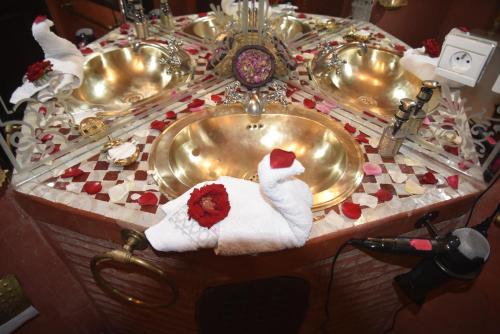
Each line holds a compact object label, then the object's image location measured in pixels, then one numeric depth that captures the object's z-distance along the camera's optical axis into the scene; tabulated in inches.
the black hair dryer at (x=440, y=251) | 41.3
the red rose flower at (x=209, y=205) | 35.9
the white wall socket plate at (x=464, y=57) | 42.4
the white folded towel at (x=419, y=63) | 56.5
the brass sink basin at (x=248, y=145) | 47.9
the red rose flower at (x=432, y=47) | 54.6
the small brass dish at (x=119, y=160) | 45.3
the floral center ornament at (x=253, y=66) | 57.2
